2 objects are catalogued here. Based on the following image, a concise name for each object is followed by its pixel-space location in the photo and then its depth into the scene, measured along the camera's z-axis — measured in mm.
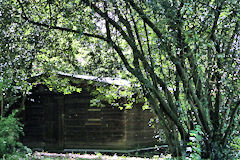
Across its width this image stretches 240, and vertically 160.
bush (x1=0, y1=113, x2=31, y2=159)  8828
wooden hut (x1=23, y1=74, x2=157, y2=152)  17047
